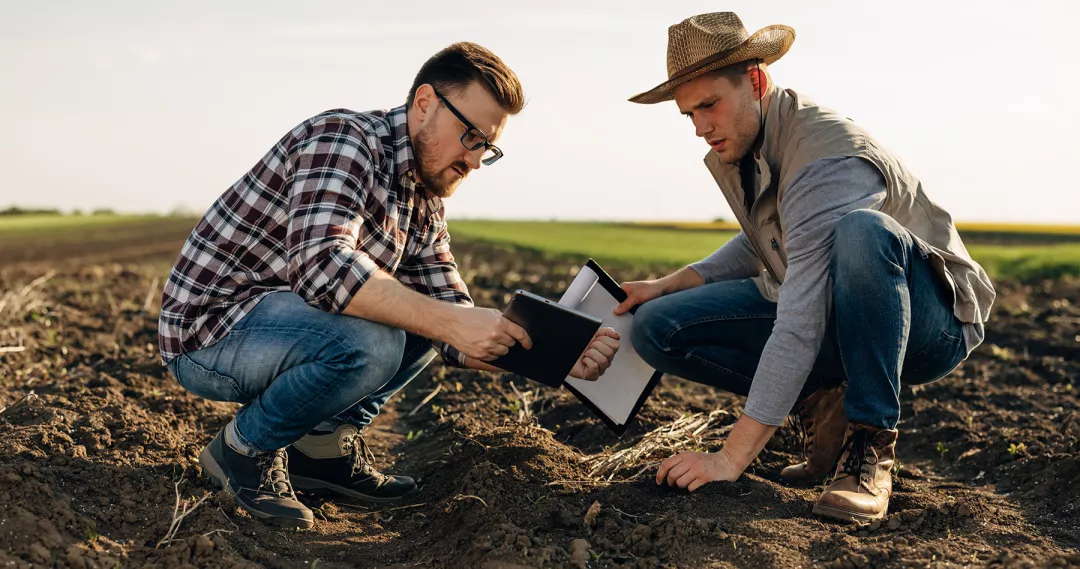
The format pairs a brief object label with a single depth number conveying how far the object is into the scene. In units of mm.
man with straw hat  3027
